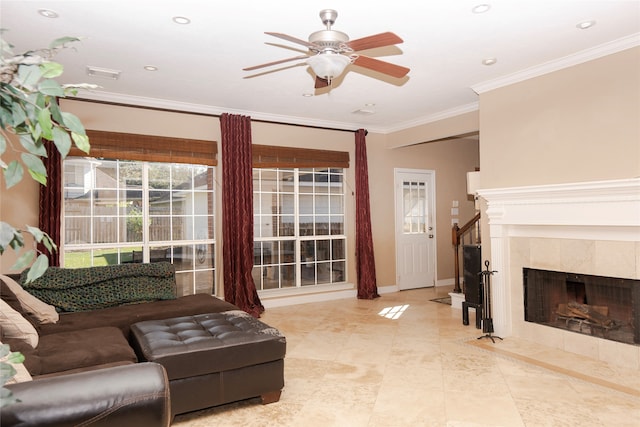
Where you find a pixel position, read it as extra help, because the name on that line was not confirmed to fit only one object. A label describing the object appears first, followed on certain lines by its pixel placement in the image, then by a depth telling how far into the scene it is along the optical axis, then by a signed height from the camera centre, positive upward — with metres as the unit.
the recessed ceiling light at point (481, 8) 2.95 +1.52
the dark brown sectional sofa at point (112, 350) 2.43 -0.72
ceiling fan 2.51 +1.10
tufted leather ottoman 2.61 -0.83
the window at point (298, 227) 6.09 +0.02
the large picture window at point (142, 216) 4.89 +0.19
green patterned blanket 3.75 -0.50
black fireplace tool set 4.47 -0.85
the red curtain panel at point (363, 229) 6.63 -0.02
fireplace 3.52 -0.20
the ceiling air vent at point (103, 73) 4.12 +1.58
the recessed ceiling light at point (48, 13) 2.99 +1.56
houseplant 0.78 +0.22
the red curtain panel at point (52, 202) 4.55 +0.33
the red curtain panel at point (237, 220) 5.52 +0.13
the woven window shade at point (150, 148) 4.89 +1.01
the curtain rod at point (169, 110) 4.91 +1.51
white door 7.26 -0.04
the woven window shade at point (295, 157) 5.92 +1.04
